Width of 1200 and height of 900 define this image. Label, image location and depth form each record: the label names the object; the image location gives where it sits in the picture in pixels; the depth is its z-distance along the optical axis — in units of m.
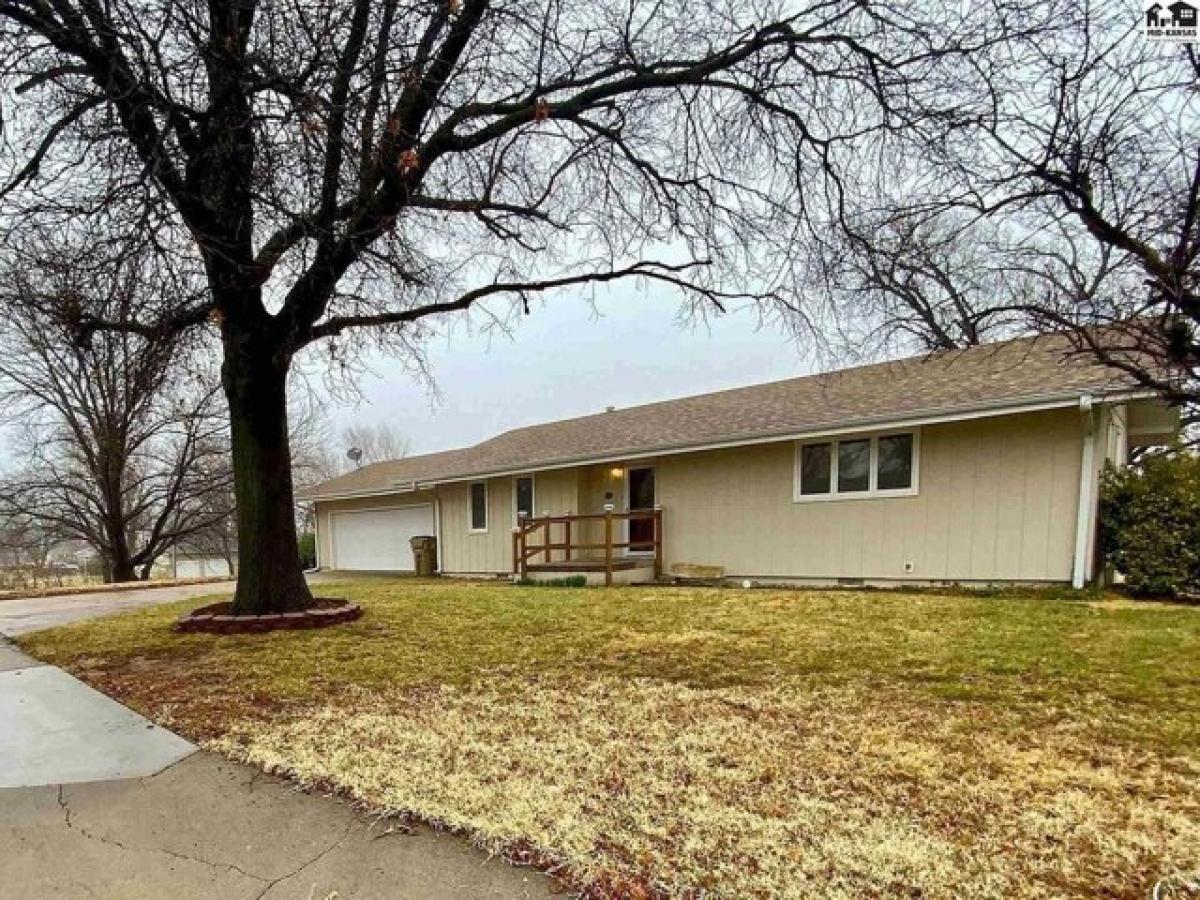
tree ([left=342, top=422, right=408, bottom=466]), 44.94
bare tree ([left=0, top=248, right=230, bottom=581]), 19.05
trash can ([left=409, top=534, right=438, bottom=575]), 15.81
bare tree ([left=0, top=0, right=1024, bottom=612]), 3.36
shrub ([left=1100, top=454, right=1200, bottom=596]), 7.27
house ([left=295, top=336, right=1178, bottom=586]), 7.89
